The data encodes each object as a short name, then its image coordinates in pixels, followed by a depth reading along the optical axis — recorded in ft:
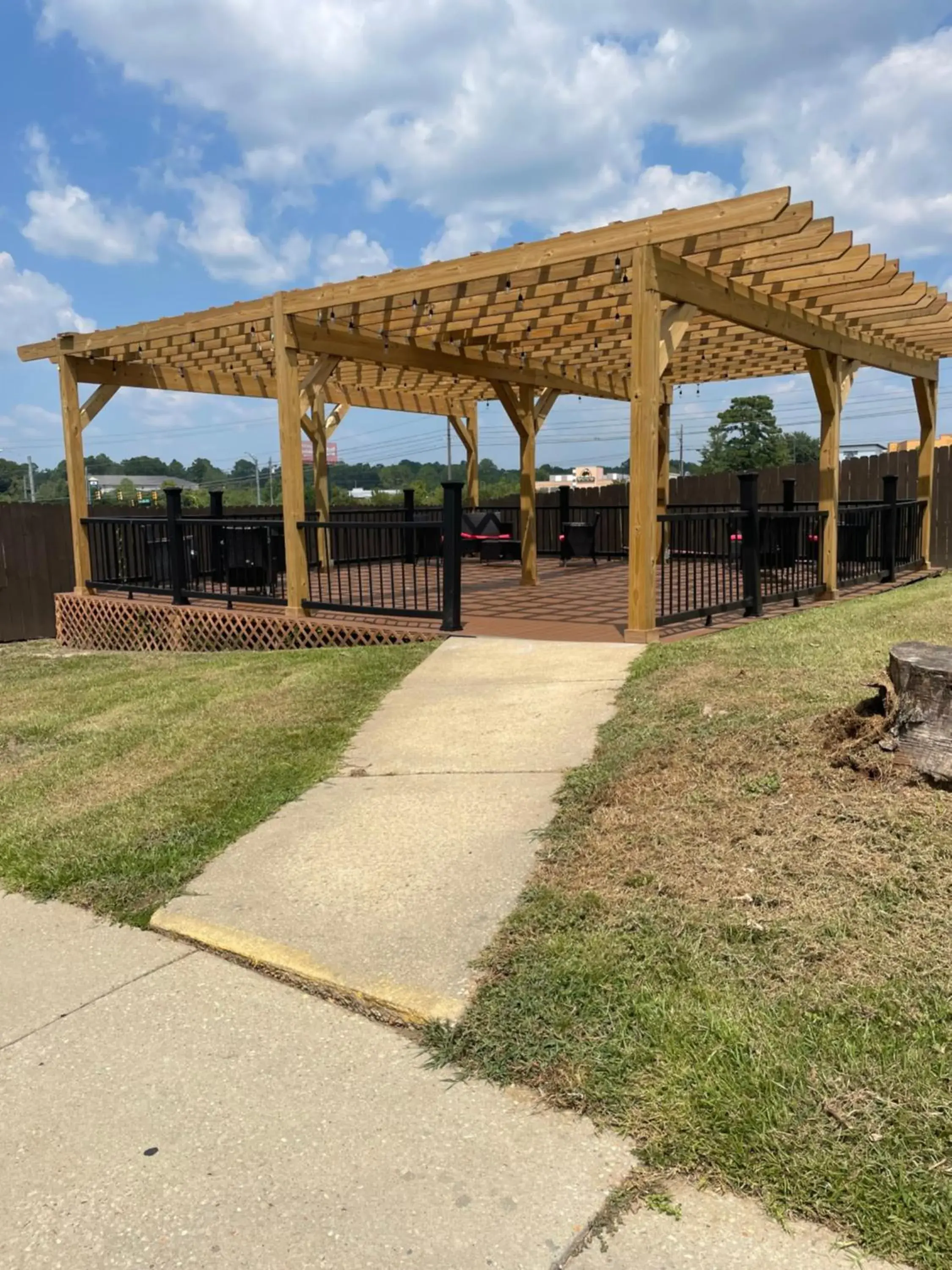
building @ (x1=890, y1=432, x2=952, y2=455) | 105.36
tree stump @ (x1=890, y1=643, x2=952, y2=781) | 10.82
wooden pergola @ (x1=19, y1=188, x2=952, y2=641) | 22.41
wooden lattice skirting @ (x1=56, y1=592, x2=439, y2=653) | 28.48
